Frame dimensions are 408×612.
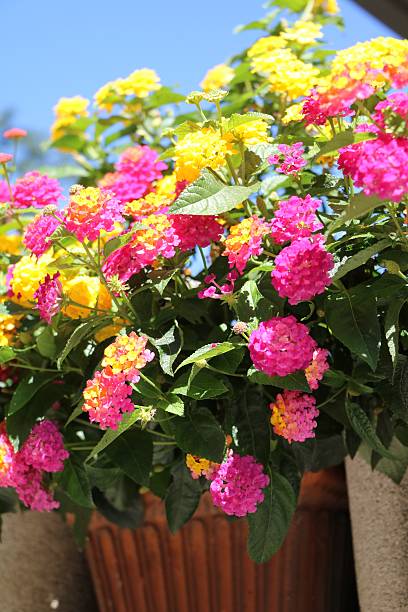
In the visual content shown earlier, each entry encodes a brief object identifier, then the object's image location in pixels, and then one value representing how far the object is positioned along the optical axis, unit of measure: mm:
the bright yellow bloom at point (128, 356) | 867
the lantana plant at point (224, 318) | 836
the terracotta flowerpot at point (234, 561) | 1221
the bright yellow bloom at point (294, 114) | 996
